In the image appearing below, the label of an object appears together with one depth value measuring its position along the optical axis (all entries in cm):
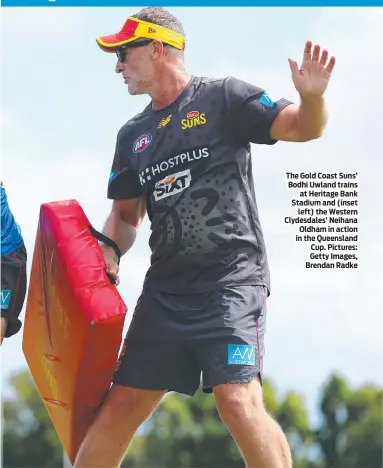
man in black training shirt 973
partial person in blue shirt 1150
